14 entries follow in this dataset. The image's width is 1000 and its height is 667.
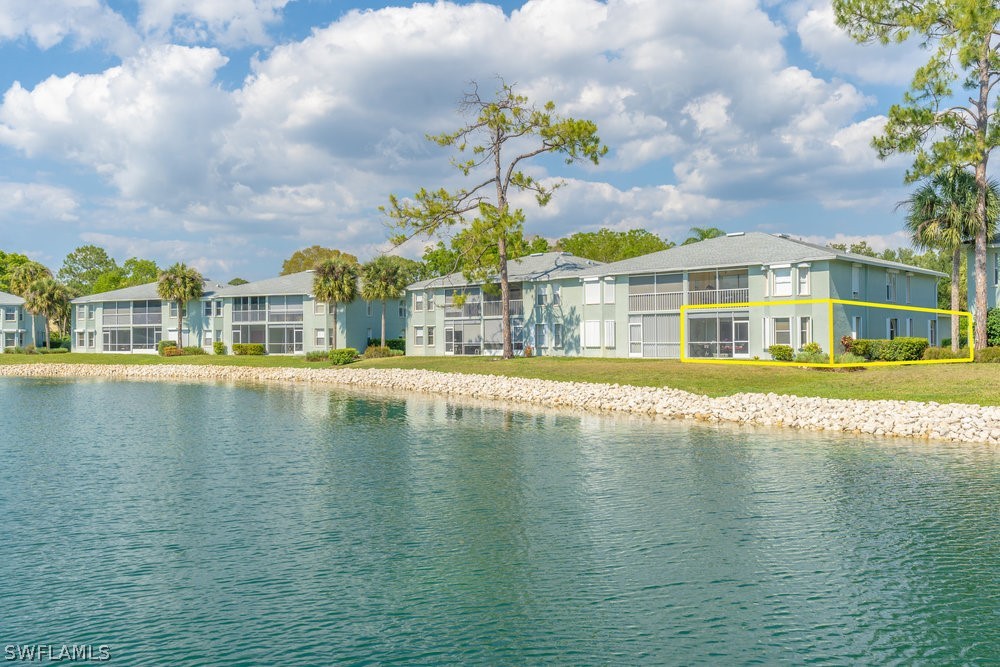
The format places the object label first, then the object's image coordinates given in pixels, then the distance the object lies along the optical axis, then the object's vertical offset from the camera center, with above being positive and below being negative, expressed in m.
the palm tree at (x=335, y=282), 65.38 +5.79
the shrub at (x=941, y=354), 39.40 -0.49
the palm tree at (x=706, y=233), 76.19 +10.97
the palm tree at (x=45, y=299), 81.31 +5.74
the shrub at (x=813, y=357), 40.25 -0.58
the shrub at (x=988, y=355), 35.88 -0.52
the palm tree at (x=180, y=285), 74.25 +6.40
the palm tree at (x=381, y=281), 62.94 +5.56
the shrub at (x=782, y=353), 41.72 -0.37
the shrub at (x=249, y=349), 71.81 +0.32
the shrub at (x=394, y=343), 71.12 +0.69
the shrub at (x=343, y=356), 60.47 -0.36
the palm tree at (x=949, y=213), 41.91 +7.06
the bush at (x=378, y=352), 64.21 -0.10
